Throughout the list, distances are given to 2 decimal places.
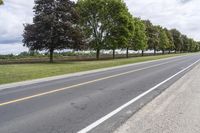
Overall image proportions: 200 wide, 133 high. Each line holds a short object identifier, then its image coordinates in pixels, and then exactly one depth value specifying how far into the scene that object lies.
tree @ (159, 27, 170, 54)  47.87
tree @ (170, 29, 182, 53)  68.00
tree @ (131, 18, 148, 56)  32.75
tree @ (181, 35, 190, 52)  76.21
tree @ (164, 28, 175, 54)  58.69
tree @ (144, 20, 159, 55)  41.71
